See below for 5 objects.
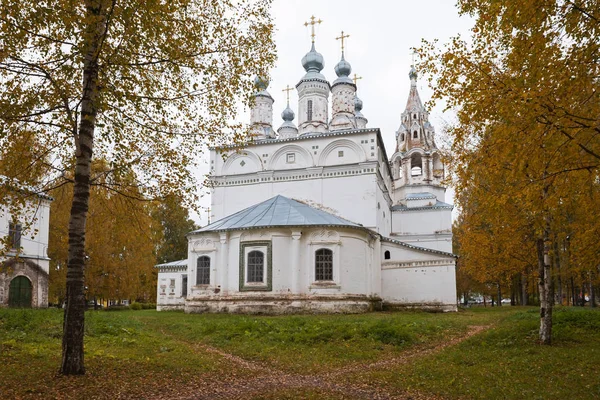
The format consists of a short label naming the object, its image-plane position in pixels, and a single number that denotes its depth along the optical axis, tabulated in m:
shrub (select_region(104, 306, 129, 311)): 32.35
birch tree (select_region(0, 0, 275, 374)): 6.75
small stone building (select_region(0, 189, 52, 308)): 22.05
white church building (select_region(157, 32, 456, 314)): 20.75
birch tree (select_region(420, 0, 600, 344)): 5.83
